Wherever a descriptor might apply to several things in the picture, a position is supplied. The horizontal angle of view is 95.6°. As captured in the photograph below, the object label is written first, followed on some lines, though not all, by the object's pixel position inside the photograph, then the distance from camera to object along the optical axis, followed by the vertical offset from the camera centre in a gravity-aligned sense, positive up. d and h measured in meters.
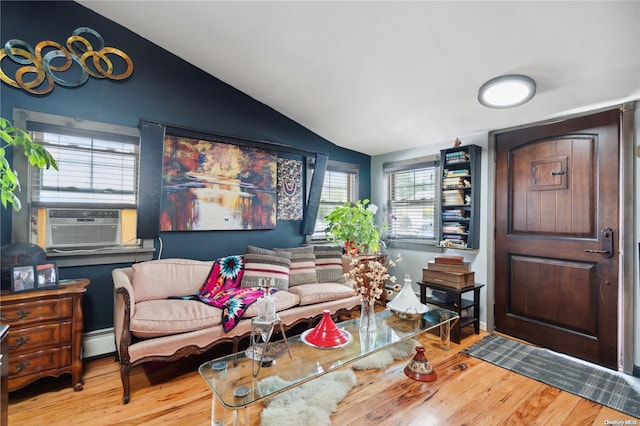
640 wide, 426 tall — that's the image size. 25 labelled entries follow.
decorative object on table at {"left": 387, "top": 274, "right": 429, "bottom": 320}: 2.24 -0.69
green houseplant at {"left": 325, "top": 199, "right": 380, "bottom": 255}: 3.54 -0.14
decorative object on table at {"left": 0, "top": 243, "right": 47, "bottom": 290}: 1.94 -0.30
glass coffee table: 1.37 -0.83
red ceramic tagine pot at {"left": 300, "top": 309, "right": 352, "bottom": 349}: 1.83 -0.78
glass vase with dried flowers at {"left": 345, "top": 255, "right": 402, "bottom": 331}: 1.91 -0.44
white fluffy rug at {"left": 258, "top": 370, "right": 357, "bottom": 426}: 1.65 -1.16
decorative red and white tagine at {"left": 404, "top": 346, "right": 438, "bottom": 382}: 2.12 -1.13
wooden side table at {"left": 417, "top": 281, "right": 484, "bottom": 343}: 2.80 -0.88
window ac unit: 2.31 -0.12
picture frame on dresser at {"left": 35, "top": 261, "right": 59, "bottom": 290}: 1.99 -0.44
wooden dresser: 1.81 -0.79
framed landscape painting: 2.77 +0.30
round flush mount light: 2.20 +1.02
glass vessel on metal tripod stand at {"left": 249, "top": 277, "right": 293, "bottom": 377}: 1.59 -0.61
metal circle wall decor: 2.17 +1.21
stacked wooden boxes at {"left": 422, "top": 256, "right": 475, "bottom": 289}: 2.87 -0.57
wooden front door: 2.33 -0.15
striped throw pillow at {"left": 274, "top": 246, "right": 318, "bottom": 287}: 3.04 -0.56
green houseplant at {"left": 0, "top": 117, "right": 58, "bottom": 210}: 1.62 +0.32
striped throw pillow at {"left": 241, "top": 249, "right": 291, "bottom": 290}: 2.80 -0.53
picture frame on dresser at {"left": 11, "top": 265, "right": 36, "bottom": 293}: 1.89 -0.44
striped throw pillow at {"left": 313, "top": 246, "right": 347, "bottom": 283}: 3.24 -0.55
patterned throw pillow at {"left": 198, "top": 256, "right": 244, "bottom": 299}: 2.68 -0.58
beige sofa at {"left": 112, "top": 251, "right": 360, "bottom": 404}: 1.92 -0.76
